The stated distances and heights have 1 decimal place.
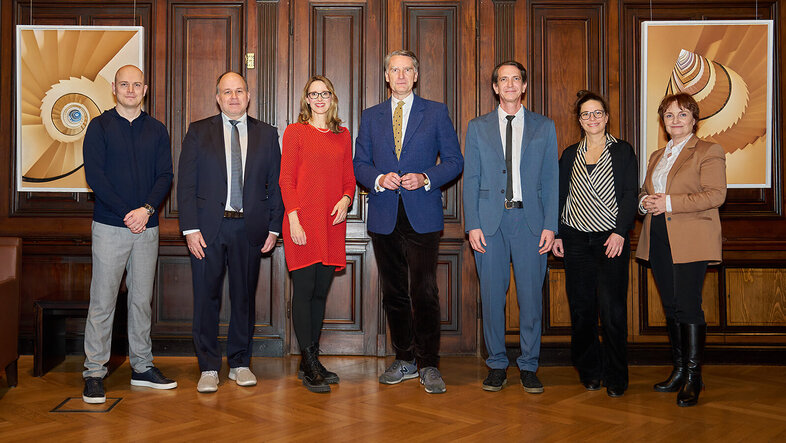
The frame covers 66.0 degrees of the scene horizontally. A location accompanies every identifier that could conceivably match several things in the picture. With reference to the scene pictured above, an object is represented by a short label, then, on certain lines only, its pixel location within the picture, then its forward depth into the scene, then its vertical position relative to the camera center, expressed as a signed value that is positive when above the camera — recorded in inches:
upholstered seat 130.9 -16.4
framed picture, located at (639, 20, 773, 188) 171.0 +43.6
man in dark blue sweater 130.1 +3.2
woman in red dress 130.0 +4.3
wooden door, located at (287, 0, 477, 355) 173.2 +46.0
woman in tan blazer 127.8 +0.0
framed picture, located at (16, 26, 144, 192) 172.4 +39.8
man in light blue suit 132.5 +4.3
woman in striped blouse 131.7 -2.5
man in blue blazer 133.0 +7.1
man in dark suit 133.7 +3.5
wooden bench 146.6 -24.8
